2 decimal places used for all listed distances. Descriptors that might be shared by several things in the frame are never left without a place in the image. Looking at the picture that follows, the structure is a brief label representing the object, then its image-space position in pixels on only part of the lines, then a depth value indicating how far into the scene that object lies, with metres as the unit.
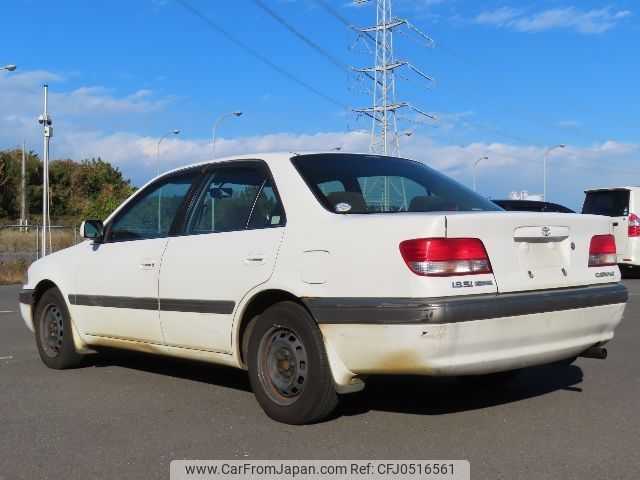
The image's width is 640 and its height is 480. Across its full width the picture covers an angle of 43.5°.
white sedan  4.19
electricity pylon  39.28
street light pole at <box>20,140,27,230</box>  49.16
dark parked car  14.84
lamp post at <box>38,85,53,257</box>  29.44
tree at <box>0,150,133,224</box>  62.84
